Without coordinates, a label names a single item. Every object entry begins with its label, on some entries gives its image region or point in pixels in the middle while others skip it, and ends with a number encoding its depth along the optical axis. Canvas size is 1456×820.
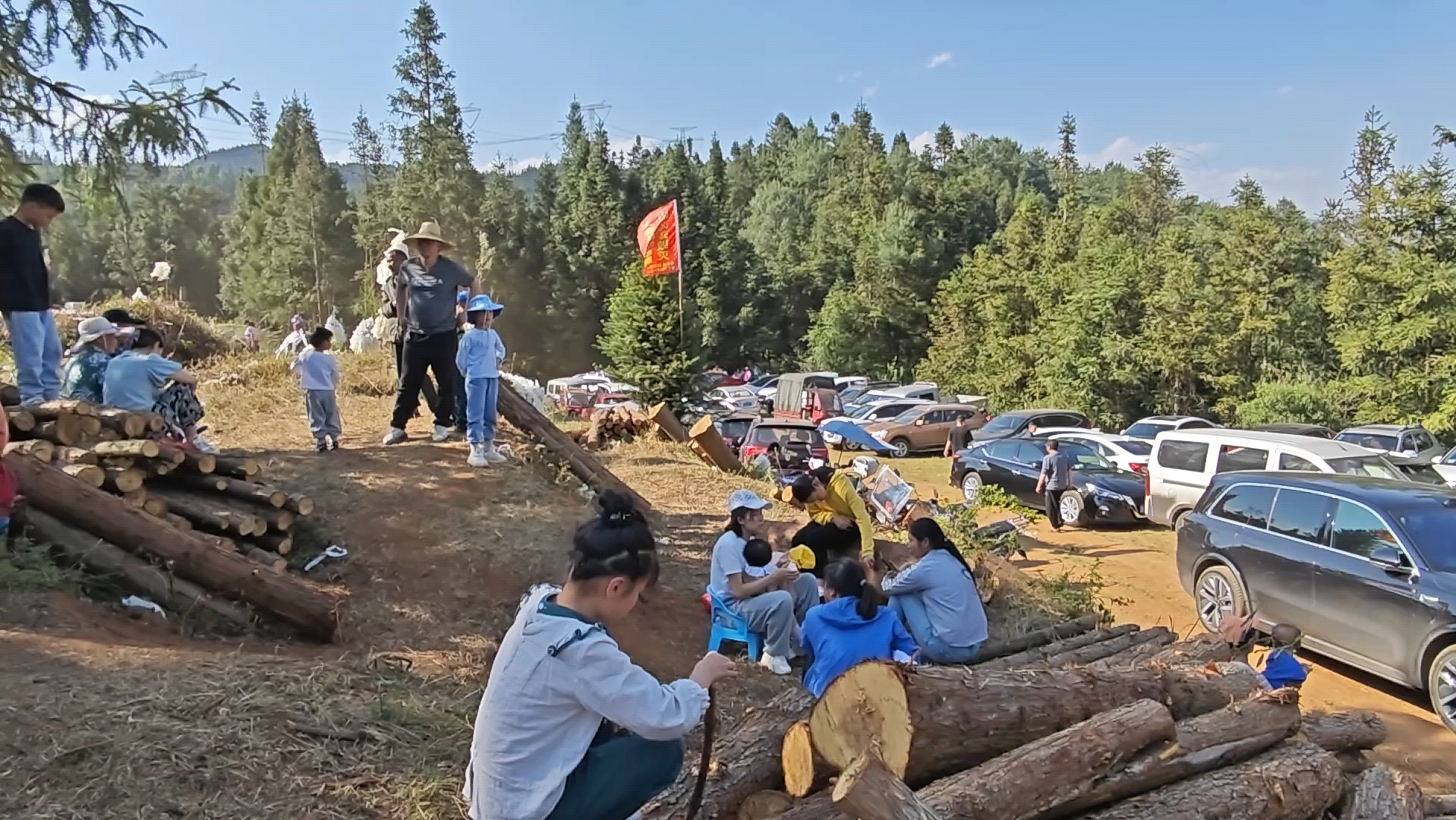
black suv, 6.86
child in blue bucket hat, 8.68
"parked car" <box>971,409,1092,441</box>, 23.06
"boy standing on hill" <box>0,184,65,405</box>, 6.88
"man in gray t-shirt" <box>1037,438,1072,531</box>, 15.25
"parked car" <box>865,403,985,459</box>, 26.91
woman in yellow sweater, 7.45
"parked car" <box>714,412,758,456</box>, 19.34
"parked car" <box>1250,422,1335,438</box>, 19.92
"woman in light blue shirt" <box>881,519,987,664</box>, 6.27
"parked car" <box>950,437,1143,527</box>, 14.92
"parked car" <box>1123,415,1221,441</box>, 21.77
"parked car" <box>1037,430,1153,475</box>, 16.25
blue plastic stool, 6.61
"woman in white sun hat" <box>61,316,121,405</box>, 7.49
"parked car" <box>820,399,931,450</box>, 28.12
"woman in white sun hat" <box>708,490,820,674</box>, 6.45
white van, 12.81
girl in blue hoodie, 4.87
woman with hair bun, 2.49
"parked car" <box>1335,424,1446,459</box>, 19.42
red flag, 20.09
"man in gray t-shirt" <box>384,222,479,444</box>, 8.91
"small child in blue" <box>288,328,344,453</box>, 8.62
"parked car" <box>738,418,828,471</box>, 17.17
